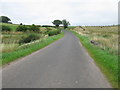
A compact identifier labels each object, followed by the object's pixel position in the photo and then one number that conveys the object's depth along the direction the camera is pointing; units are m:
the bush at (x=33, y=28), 64.35
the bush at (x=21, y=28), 63.26
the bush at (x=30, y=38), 26.95
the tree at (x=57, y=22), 138.00
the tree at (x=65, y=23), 133.39
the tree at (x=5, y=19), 121.00
